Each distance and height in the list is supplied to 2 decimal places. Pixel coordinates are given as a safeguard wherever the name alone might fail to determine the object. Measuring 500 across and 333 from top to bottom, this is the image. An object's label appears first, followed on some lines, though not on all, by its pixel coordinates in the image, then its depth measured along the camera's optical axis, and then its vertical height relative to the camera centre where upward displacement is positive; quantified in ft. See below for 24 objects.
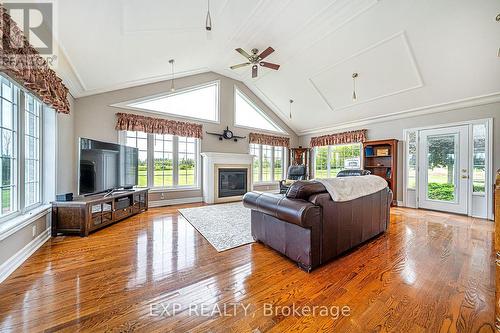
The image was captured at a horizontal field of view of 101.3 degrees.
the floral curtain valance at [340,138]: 19.26 +2.80
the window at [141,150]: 15.81 +1.17
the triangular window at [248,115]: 21.17 +5.45
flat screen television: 10.34 -0.08
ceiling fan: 12.50 +6.59
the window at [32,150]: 8.54 +0.61
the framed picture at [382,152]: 17.42 +1.22
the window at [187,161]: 17.89 +0.35
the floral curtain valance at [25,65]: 5.49 +3.20
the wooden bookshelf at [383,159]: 16.92 +0.61
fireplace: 18.07 -1.03
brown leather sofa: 6.37 -2.00
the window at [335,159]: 20.21 +0.75
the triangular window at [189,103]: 16.43 +5.34
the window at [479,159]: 13.33 +0.50
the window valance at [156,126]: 15.02 +3.13
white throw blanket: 6.97 -0.78
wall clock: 19.67 +2.95
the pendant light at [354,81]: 14.99 +6.46
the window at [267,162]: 22.81 +0.33
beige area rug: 8.95 -3.29
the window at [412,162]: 16.40 +0.34
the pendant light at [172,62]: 13.86 +7.08
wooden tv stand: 9.46 -2.41
